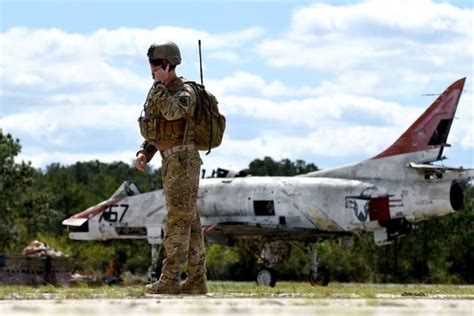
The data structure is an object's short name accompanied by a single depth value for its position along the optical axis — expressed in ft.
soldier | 40.27
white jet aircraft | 110.32
